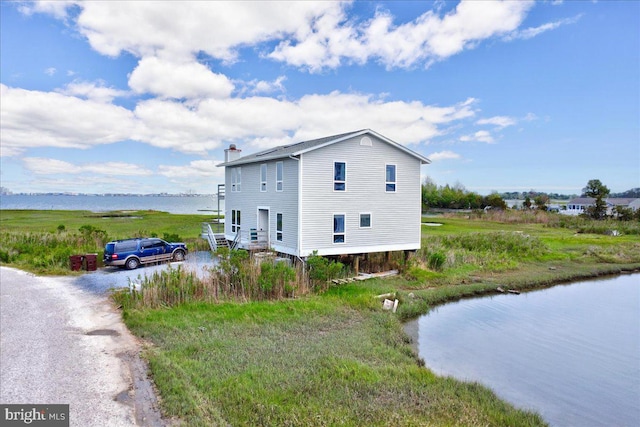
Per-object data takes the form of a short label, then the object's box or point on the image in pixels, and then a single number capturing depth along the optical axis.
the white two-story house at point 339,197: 19.16
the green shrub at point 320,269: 16.97
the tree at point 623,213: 52.60
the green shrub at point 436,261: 22.78
